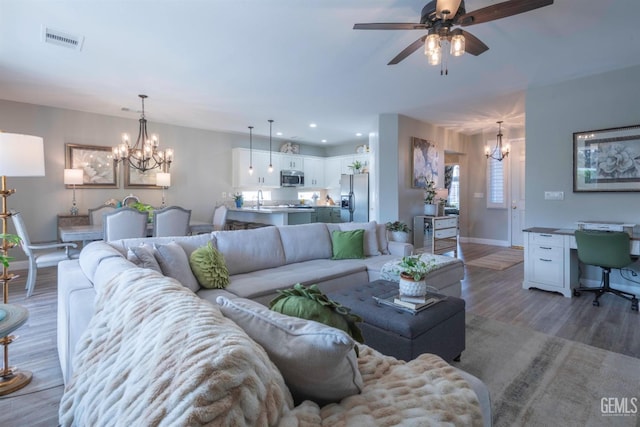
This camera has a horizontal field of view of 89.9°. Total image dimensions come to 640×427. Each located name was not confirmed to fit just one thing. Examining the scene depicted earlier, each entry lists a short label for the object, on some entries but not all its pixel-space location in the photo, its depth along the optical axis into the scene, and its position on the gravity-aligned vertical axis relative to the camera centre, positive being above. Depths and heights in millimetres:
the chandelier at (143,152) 4746 +802
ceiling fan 2051 +1238
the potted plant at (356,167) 7880 +863
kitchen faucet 8035 +78
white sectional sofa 1745 -579
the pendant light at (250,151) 7233 +1193
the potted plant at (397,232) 4441 -444
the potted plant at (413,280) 2178 -539
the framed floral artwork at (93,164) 5512 +709
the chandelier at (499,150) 6973 +1122
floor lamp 2047 +243
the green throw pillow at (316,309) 1259 -435
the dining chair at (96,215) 5340 -191
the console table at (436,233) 5875 -620
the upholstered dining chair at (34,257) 3678 -648
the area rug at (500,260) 5449 -1096
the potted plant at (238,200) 7273 +51
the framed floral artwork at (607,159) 3740 +482
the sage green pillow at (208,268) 2621 -544
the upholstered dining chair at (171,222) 4258 -254
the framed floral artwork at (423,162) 6055 +763
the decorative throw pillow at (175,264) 2441 -474
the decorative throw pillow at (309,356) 889 -434
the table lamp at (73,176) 5238 +453
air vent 2889 +1542
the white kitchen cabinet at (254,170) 7422 +768
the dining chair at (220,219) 5652 -294
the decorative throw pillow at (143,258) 2266 -392
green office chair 3287 -553
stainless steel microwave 8164 +611
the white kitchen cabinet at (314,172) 8797 +830
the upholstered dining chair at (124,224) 3826 -250
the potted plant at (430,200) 6016 +12
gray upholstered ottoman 1947 -816
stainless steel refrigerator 7504 +100
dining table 3969 -373
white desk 3850 -755
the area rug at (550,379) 1783 -1187
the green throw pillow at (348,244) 3746 -511
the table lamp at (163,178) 6047 +470
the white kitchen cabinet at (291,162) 8203 +1056
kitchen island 5746 -264
